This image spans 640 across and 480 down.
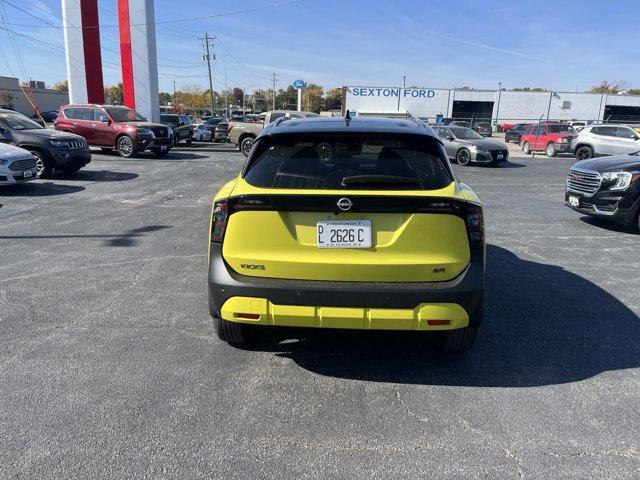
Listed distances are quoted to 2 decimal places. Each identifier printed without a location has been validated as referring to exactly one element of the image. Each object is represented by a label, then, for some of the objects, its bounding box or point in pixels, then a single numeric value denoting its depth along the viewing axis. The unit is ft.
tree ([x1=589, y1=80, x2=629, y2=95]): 327.67
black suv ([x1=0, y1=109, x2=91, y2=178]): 41.83
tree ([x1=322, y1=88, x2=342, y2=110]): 365.83
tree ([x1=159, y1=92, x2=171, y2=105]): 433.73
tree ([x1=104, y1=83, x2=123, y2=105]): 380.54
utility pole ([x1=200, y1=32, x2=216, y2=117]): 235.85
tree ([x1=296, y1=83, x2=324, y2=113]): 376.48
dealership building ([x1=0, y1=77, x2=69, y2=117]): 237.14
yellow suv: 10.08
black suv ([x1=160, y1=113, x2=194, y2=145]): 87.25
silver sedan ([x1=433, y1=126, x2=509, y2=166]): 63.46
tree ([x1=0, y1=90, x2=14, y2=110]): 225.37
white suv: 68.64
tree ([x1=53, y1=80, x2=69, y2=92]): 450.17
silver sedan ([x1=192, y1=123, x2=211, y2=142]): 104.78
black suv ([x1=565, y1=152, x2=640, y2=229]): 26.11
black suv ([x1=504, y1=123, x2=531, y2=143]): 132.37
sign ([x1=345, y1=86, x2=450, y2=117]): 180.65
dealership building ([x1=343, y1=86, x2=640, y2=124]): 189.37
